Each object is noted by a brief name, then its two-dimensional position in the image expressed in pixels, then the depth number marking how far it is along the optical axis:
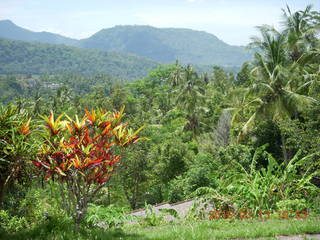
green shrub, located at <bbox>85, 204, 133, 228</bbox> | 6.19
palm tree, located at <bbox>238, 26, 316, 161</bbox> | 18.62
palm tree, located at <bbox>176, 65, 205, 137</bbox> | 33.44
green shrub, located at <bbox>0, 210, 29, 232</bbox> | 6.30
